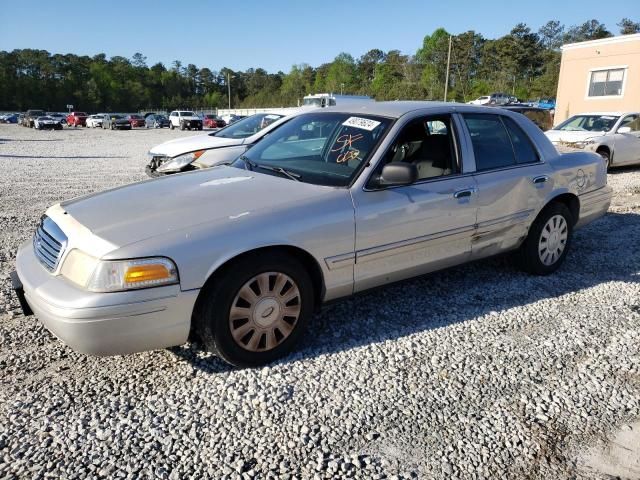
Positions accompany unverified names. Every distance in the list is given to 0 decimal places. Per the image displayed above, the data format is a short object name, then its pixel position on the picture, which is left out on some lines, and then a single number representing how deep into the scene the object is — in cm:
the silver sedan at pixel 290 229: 270
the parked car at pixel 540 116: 1898
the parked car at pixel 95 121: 4886
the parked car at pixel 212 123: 4372
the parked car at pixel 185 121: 4278
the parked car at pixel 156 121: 4944
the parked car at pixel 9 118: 6206
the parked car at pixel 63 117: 5556
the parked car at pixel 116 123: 4500
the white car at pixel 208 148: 779
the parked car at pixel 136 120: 4819
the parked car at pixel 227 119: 4841
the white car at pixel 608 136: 1171
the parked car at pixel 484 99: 5000
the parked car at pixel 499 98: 4968
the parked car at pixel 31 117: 4786
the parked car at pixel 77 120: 5212
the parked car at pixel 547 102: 5087
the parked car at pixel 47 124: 4397
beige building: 2447
